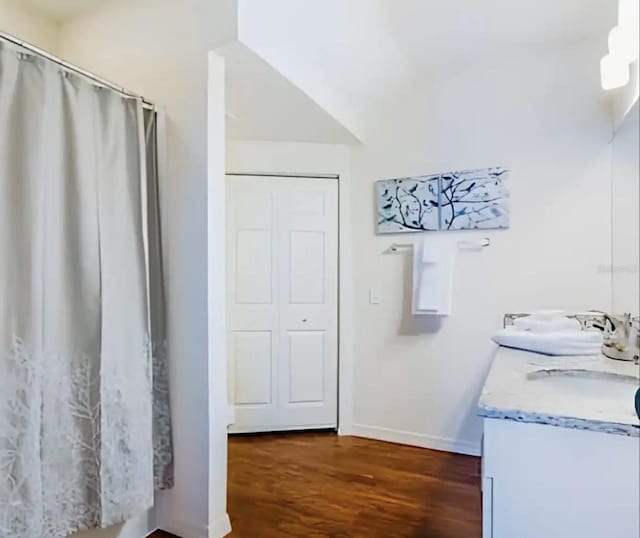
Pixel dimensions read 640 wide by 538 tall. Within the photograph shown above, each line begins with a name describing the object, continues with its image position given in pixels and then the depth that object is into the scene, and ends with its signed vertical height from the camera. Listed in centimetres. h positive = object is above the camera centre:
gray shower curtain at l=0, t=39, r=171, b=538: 153 -15
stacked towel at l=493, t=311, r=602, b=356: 181 -28
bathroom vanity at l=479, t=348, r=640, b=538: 102 -45
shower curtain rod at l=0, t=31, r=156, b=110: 154 +72
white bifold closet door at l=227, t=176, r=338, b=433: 343 -26
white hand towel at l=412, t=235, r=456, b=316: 303 -7
